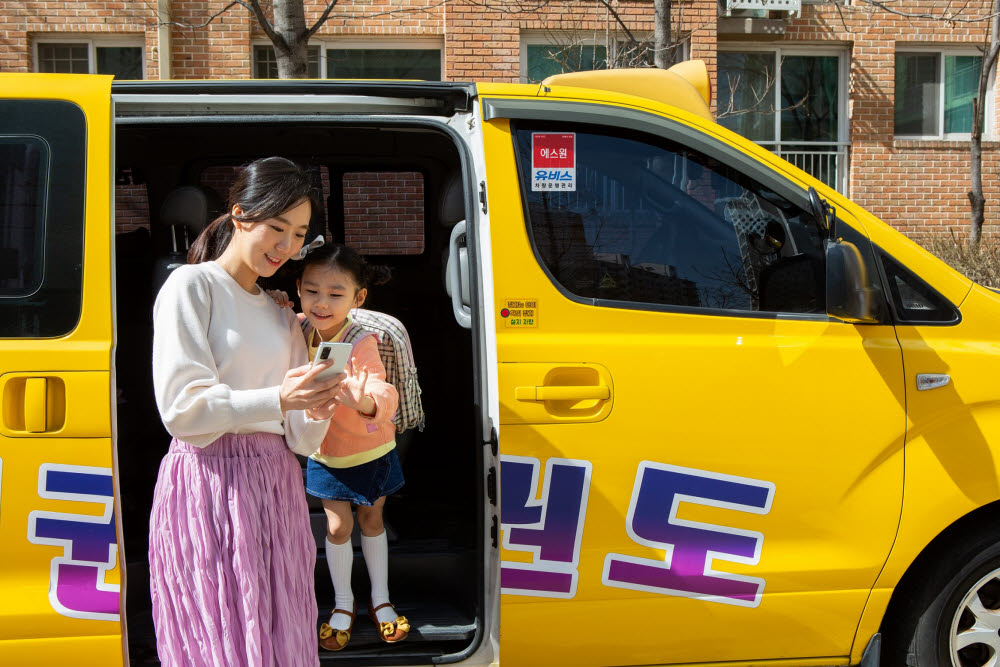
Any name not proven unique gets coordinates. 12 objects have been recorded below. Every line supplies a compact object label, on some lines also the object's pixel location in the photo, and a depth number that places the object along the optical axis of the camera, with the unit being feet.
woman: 6.72
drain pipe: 30.66
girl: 8.76
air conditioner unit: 33.83
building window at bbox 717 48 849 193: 36.63
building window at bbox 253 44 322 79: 32.81
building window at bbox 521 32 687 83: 30.12
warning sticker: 8.29
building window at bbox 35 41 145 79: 32.40
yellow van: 7.80
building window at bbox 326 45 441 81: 33.42
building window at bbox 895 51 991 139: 37.65
